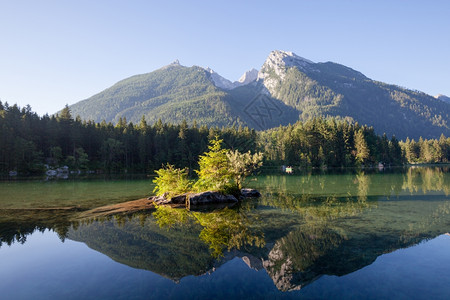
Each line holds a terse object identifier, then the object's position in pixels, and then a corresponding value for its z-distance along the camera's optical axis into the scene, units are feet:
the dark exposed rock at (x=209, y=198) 78.74
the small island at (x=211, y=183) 82.43
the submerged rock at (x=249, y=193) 98.15
